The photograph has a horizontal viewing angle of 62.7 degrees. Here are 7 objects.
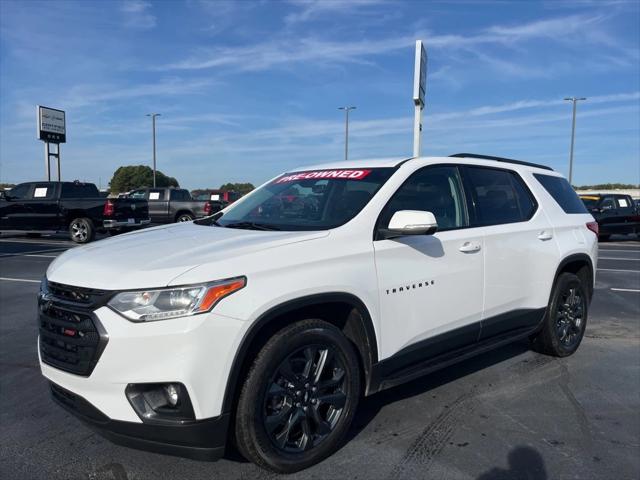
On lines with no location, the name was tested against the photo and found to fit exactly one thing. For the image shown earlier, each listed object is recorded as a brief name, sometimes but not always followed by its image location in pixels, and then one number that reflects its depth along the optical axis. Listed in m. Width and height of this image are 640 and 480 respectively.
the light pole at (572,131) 37.31
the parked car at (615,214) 18.14
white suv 2.47
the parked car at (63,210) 16.20
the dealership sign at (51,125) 30.36
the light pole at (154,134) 45.38
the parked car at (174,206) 20.92
